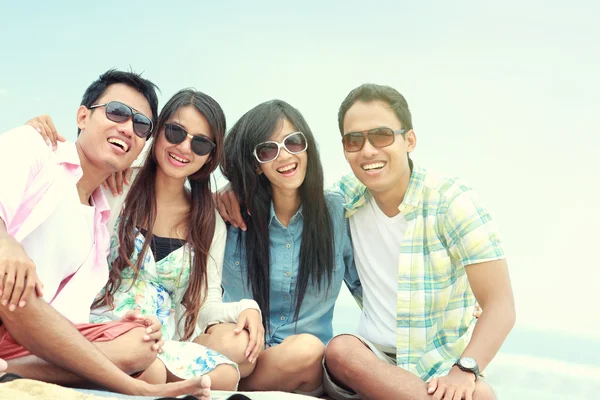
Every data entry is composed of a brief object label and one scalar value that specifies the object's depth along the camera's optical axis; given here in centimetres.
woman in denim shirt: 451
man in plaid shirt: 390
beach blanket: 269
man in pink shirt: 319
